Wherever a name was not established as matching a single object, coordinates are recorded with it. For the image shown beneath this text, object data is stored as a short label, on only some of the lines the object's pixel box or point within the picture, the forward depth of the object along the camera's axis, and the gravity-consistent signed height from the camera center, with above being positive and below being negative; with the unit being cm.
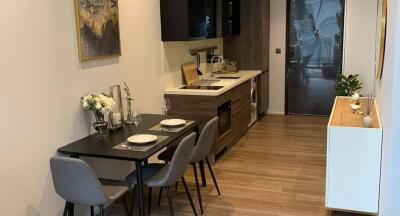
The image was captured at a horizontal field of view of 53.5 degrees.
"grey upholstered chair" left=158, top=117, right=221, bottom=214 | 325 -84
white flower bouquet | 300 -42
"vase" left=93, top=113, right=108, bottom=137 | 308 -59
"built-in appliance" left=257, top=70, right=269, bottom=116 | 634 -78
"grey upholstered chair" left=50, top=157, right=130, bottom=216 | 243 -84
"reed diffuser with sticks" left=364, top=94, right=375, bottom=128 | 293 -59
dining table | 263 -69
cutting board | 489 -35
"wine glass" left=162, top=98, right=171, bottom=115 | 422 -64
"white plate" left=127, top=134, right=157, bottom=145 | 286 -67
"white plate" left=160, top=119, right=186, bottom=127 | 332 -65
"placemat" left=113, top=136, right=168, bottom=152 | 274 -70
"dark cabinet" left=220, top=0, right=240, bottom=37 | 533 +38
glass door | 653 -20
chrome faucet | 585 -22
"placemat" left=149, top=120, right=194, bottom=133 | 322 -67
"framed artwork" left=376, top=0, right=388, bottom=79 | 297 +2
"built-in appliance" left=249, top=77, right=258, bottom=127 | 587 -84
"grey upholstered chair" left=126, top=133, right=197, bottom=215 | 279 -91
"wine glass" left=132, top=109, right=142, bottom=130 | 346 -62
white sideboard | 291 -93
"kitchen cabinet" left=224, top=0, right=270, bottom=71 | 616 +7
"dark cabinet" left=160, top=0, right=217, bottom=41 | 422 +27
